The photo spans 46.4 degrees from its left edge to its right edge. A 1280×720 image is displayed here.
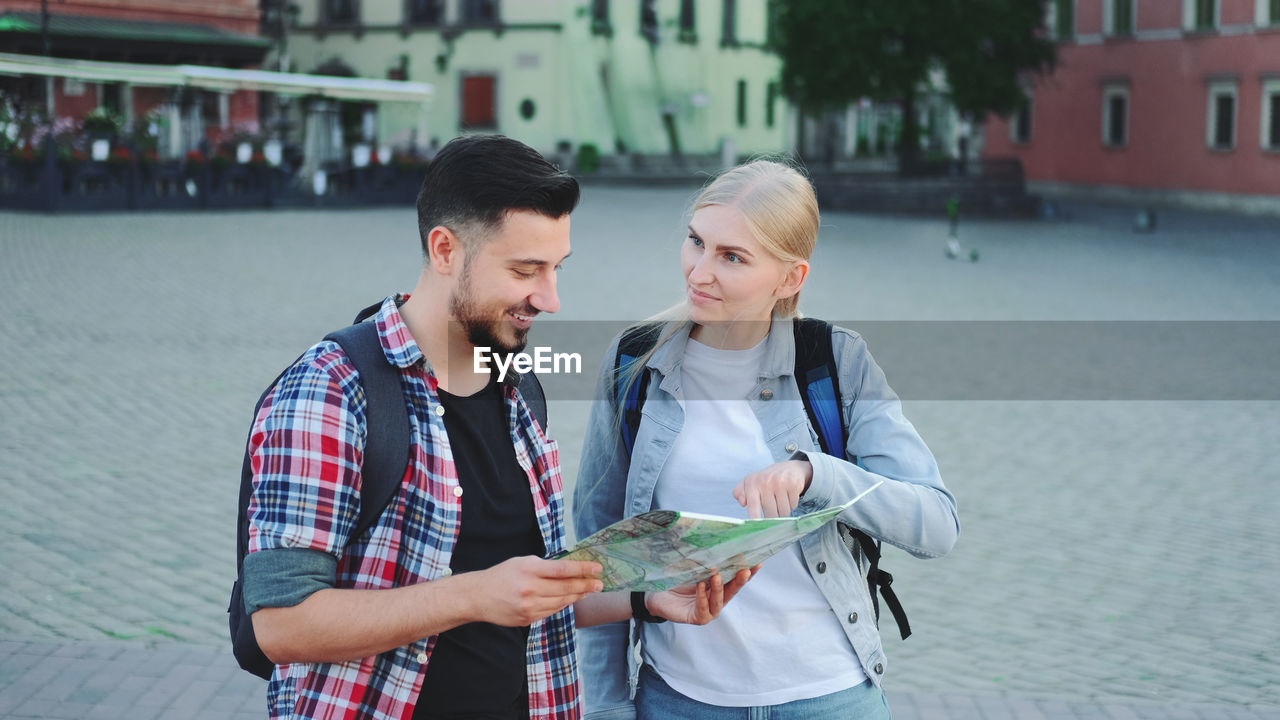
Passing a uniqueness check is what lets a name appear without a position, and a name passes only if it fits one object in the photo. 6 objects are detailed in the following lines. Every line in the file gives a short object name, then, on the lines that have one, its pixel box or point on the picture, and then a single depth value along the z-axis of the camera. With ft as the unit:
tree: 113.39
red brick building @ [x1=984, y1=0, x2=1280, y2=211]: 121.80
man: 6.52
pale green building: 160.45
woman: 8.36
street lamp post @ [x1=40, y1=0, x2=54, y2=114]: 110.63
